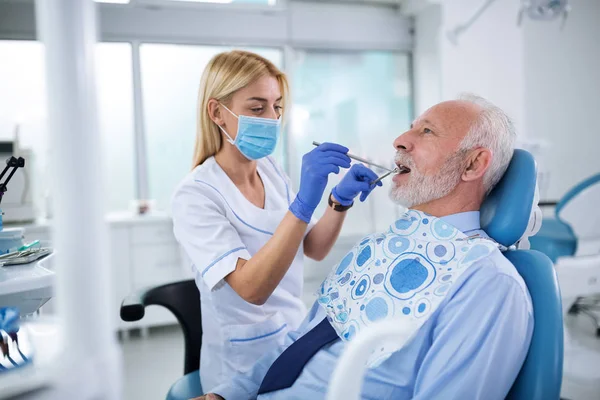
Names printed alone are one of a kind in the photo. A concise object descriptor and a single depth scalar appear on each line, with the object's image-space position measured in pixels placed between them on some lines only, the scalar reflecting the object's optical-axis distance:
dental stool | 1.32
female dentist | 1.13
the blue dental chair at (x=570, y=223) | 2.50
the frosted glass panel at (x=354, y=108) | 3.97
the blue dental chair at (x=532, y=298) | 0.86
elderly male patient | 0.88
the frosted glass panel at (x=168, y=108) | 3.58
